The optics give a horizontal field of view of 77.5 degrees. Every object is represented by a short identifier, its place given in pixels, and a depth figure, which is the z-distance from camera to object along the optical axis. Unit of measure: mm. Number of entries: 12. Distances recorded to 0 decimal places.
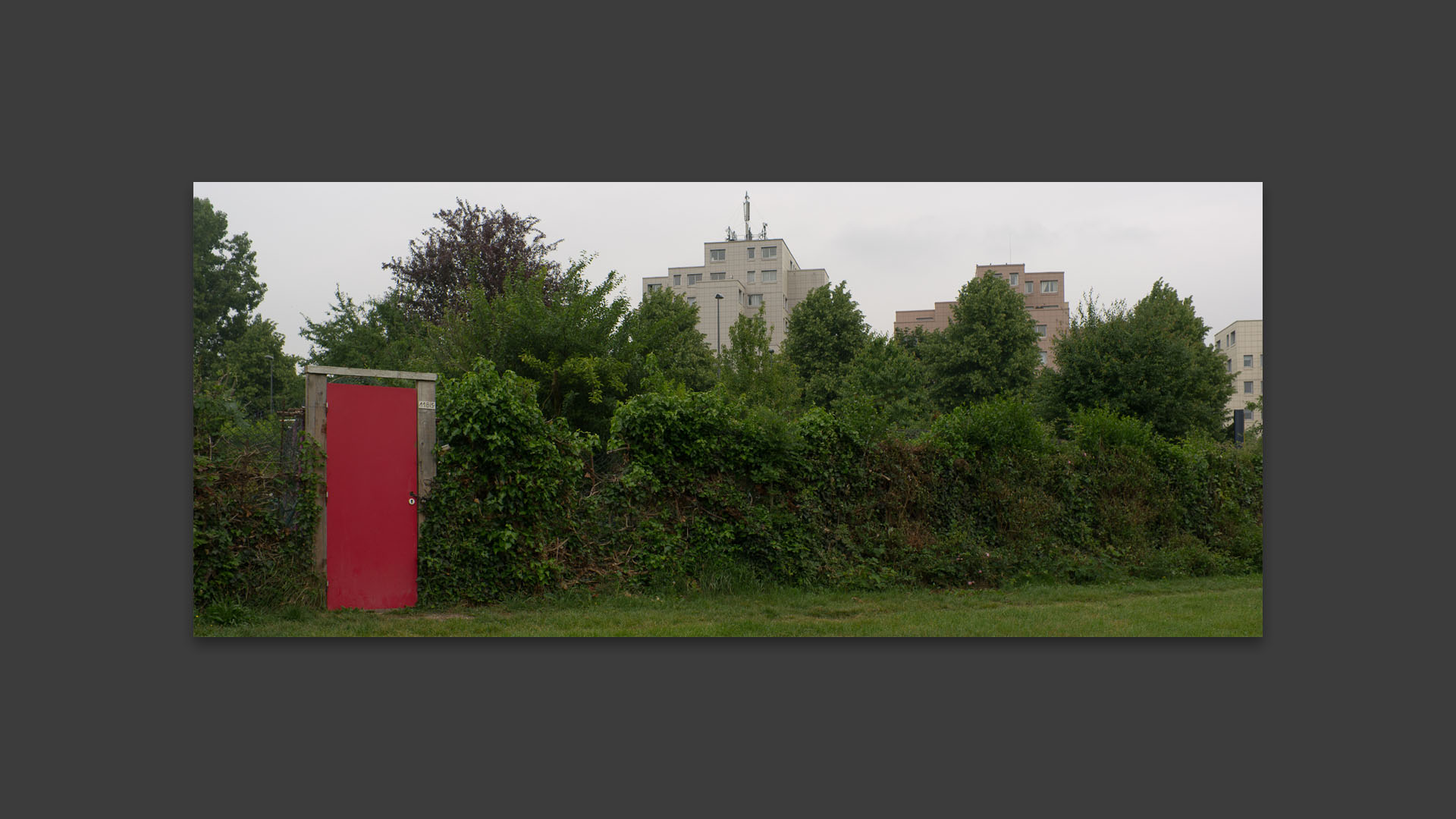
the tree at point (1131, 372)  18359
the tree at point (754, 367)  25516
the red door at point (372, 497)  8164
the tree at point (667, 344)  17812
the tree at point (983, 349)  30953
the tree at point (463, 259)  22969
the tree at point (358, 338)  23578
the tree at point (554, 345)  16297
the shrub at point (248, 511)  7676
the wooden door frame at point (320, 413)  8070
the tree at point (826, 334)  35938
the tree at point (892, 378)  29795
